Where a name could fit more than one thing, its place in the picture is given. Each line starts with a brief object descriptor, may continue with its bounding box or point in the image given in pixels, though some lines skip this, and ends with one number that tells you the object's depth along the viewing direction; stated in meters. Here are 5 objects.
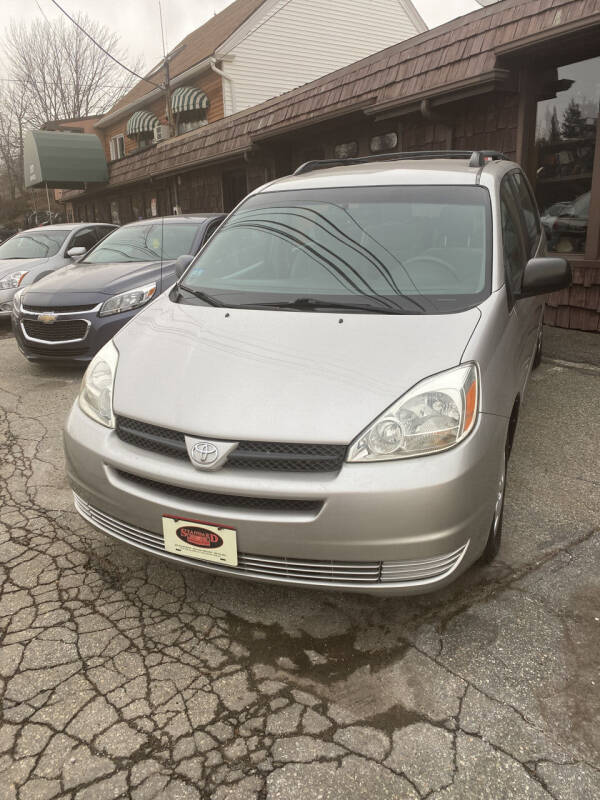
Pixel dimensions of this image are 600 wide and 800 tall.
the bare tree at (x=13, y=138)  40.09
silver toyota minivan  1.96
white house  18.20
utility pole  19.23
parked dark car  5.71
